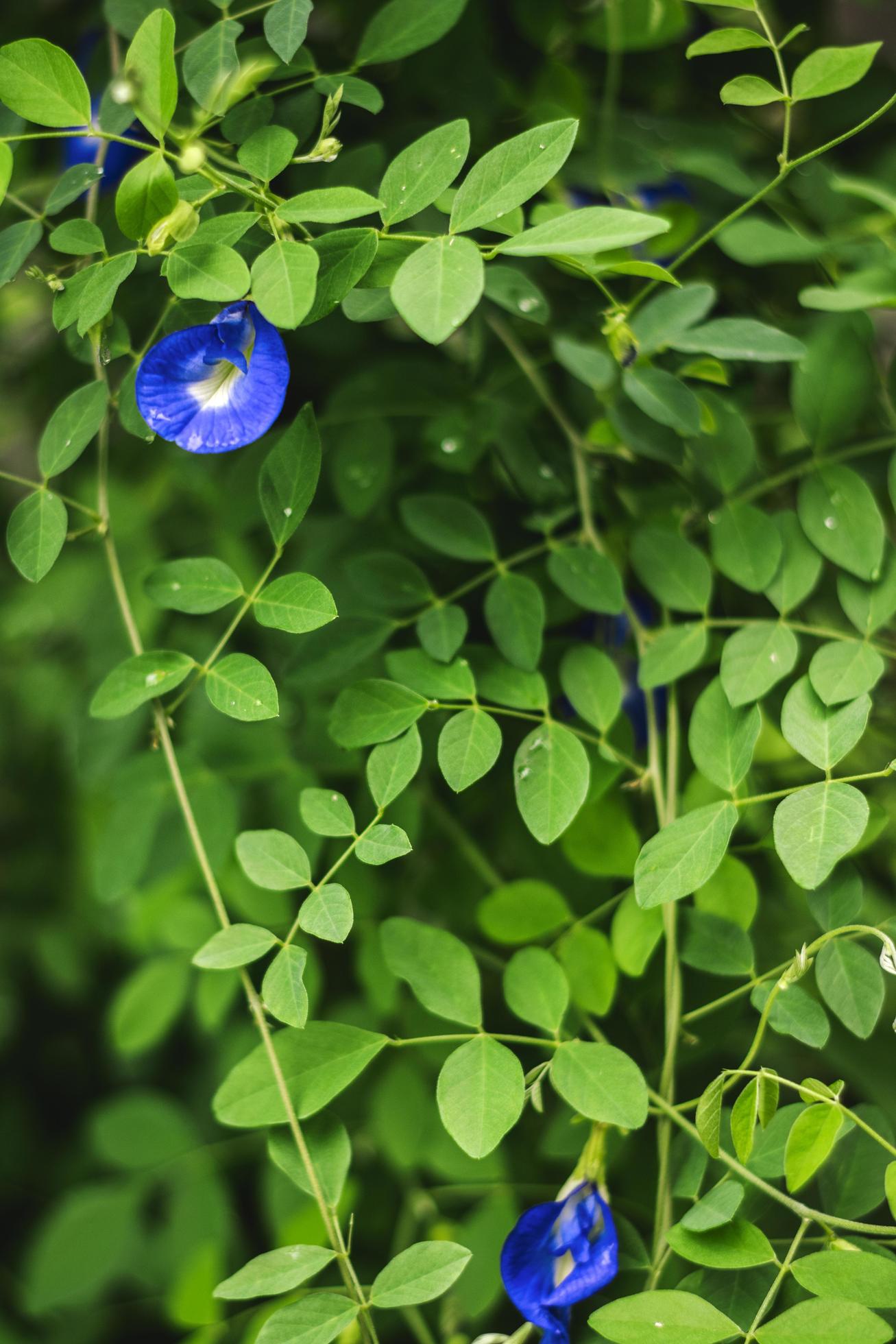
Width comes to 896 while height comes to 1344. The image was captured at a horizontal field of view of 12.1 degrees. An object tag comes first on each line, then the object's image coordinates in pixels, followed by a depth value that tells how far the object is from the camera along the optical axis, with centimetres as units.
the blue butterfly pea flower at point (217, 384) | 104
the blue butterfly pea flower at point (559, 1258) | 103
